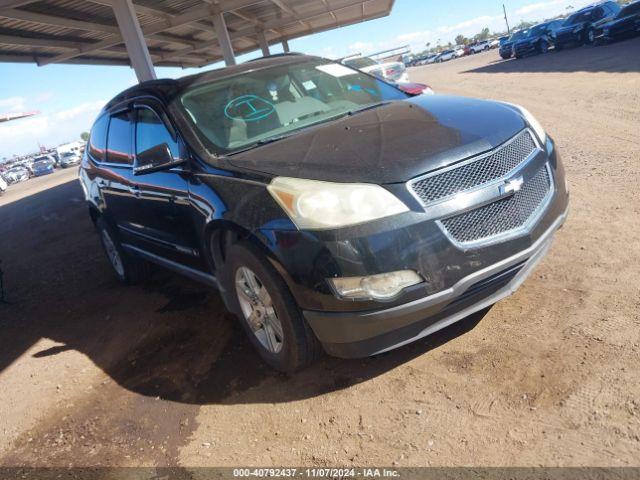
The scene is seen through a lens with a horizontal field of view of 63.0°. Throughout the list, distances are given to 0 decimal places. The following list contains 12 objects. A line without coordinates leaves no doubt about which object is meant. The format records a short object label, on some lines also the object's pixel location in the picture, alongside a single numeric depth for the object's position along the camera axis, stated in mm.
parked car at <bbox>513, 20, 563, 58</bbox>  24109
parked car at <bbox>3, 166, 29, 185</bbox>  45500
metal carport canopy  11477
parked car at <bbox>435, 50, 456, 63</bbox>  64669
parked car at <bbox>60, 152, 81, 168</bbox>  51375
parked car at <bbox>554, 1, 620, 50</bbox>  20594
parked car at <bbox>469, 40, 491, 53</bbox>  62241
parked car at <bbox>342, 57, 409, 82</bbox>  15333
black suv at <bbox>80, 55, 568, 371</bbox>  2439
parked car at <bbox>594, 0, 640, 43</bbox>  18219
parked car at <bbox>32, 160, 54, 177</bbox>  46406
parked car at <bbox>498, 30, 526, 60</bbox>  26333
